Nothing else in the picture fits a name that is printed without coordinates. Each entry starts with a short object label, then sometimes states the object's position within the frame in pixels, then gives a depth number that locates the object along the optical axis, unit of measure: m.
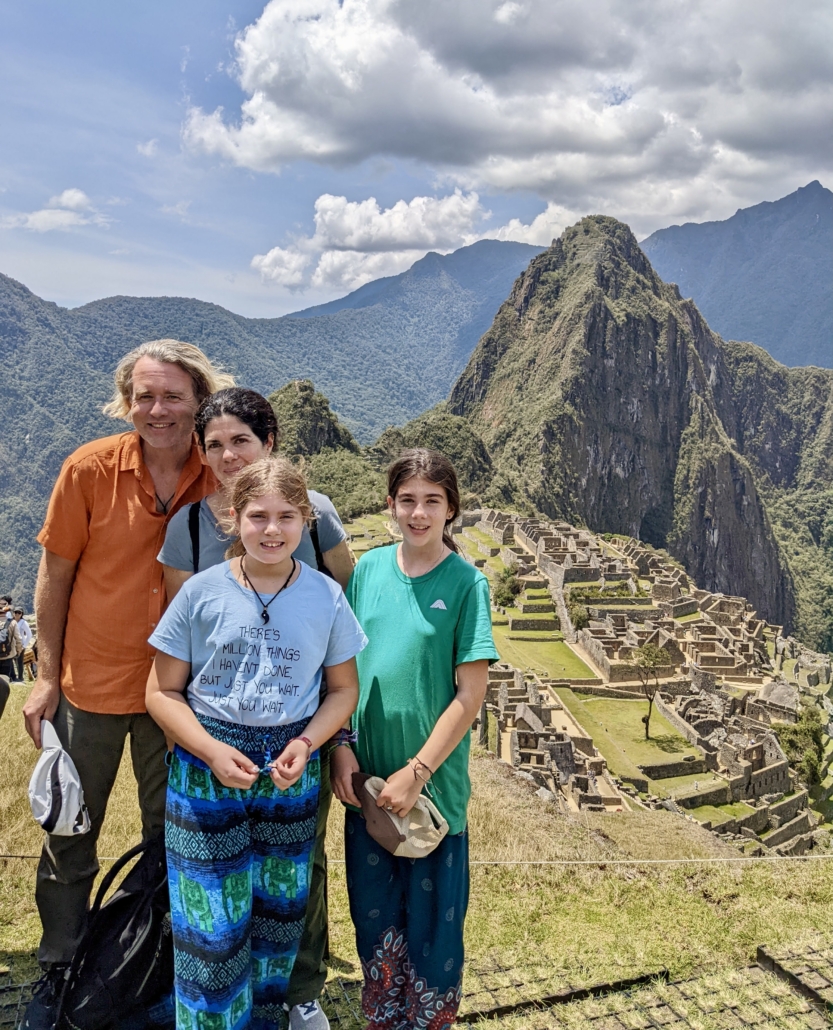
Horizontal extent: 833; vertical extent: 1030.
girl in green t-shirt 2.43
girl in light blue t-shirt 2.14
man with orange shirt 2.66
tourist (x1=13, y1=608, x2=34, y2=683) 9.98
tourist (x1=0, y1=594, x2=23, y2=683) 8.20
